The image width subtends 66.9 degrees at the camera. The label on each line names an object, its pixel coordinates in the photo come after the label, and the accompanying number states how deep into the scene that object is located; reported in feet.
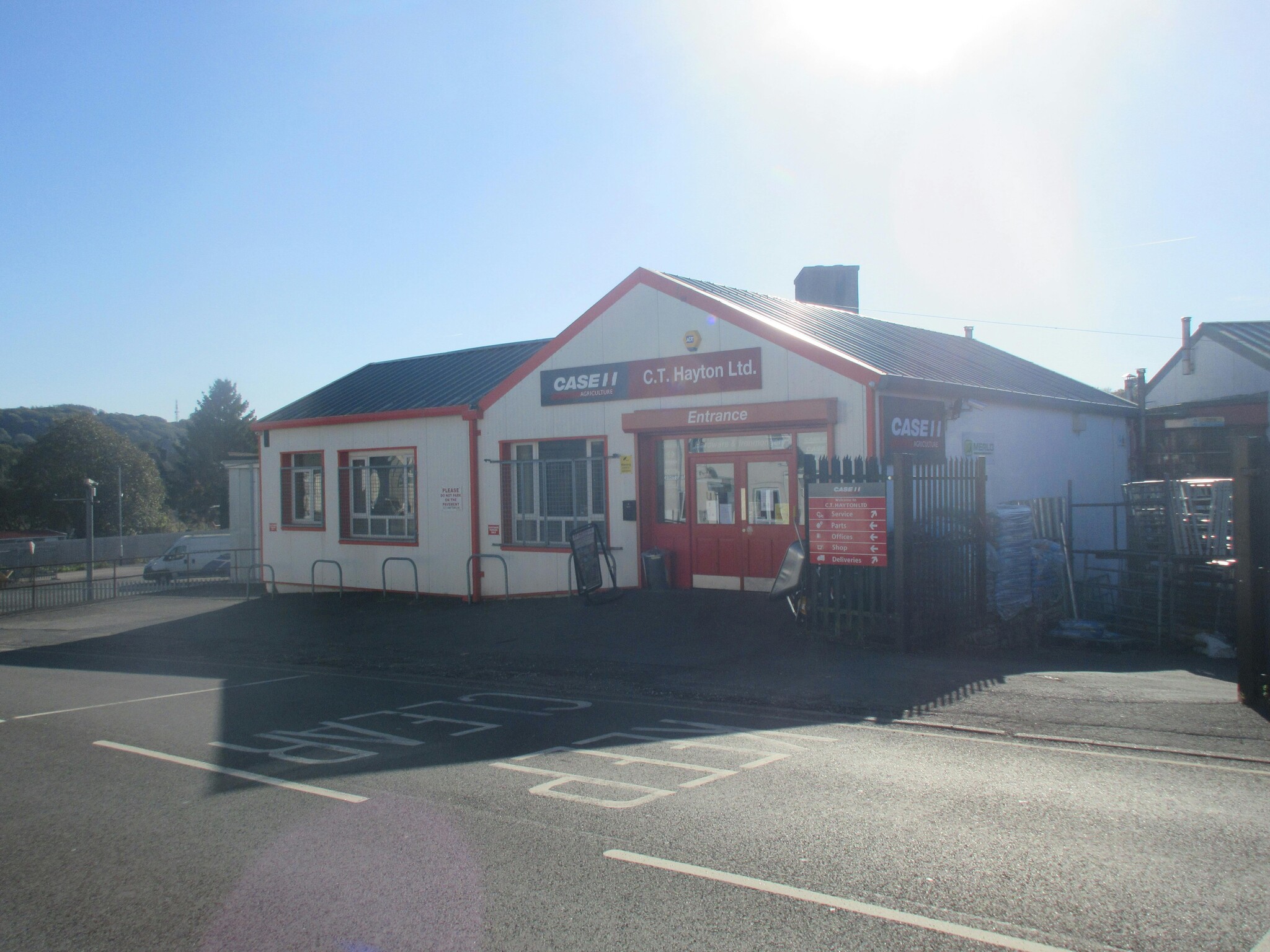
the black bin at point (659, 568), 47.78
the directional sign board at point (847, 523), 34.45
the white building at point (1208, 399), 74.02
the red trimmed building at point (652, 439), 43.60
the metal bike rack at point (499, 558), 52.42
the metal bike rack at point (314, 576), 60.49
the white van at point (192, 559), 106.22
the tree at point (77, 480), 230.48
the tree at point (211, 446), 270.46
